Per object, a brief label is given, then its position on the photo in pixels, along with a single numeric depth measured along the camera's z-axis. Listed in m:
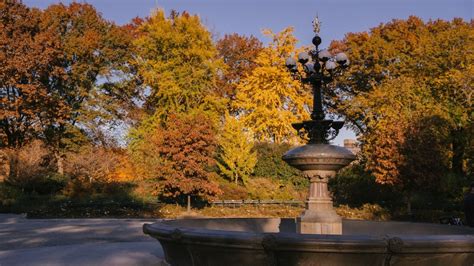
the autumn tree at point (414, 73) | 33.06
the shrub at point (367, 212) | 26.73
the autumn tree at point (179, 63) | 40.94
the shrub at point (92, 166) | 35.72
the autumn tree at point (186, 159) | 28.95
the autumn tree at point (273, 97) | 41.56
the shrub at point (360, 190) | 32.09
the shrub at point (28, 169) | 32.03
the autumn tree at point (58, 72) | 36.31
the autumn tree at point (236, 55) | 48.84
